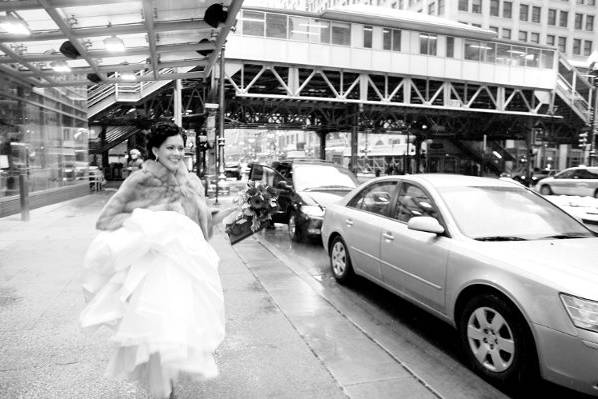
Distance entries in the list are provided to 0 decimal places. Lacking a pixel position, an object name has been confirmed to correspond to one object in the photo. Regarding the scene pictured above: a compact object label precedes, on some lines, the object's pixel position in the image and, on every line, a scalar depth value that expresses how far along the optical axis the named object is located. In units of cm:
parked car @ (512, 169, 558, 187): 3269
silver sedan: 292
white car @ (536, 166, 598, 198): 2049
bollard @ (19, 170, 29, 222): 1111
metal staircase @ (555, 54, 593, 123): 4043
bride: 230
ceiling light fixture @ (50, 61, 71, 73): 1074
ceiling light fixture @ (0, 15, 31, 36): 762
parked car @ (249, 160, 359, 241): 927
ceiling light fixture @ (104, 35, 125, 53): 884
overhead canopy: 751
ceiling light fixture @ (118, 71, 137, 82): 1174
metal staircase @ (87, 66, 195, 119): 2427
